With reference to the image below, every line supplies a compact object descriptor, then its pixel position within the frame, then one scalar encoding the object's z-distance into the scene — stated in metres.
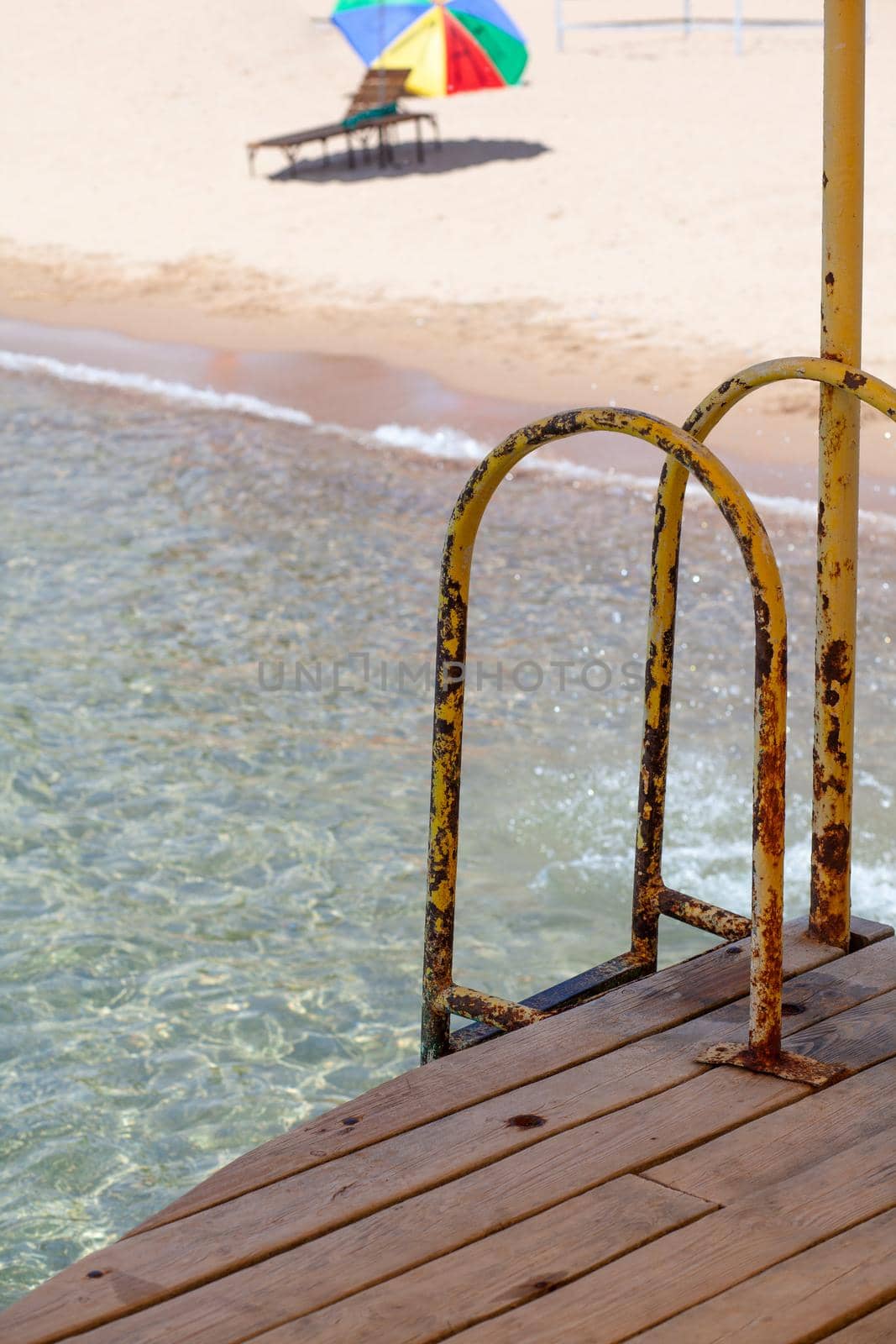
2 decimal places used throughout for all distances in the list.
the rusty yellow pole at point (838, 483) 4.56
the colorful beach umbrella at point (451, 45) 34.22
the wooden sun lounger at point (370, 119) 33.78
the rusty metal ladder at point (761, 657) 4.15
